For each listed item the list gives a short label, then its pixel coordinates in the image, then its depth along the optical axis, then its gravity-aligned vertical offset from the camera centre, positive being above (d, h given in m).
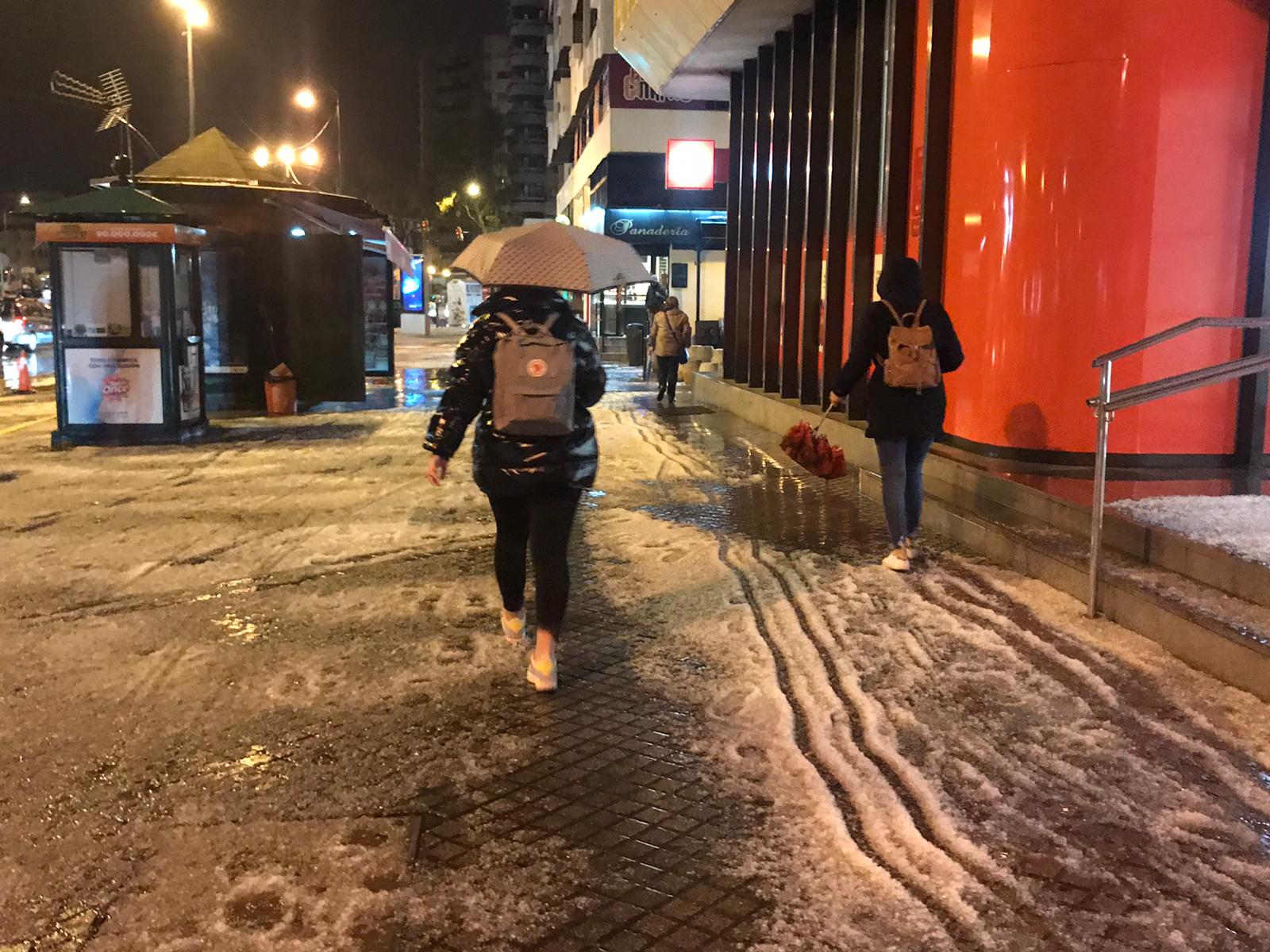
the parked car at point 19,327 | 33.31 +0.04
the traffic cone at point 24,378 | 19.45 -0.88
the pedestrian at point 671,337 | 17.06 +0.02
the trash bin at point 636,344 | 26.42 -0.14
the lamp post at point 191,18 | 20.64 +5.89
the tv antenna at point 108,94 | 19.47 +4.21
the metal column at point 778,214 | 14.69 +1.71
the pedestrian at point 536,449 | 4.66 -0.48
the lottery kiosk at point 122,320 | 11.84 +0.11
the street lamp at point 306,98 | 33.72 +7.11
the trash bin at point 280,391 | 15.59 -0.83
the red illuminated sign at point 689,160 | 33.28 +5.32
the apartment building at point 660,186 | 33.50 +4.69
